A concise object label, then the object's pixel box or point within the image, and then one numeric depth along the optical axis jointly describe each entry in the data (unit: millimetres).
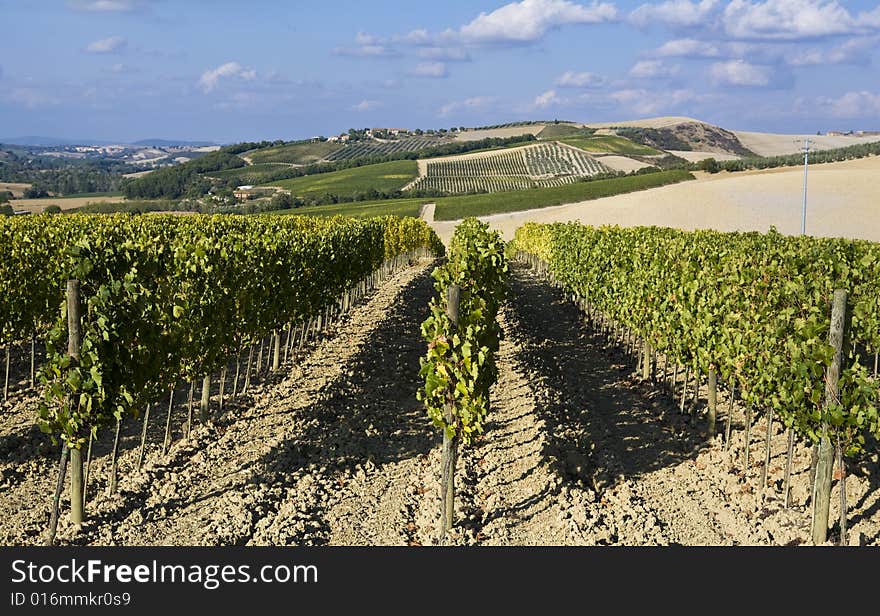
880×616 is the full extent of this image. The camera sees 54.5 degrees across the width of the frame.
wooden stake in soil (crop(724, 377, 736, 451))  11734
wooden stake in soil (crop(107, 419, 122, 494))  9594
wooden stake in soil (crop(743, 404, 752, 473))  11023
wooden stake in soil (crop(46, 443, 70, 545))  8297
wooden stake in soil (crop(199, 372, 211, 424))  12789
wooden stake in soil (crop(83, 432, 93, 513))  9538
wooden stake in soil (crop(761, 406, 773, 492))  10008
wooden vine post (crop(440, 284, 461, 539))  8578
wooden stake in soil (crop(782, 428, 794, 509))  9641
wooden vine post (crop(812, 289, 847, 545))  8447
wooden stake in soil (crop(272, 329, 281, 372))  16500
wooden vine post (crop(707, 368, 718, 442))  12635
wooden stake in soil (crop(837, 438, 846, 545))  8254
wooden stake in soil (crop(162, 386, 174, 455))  11211
